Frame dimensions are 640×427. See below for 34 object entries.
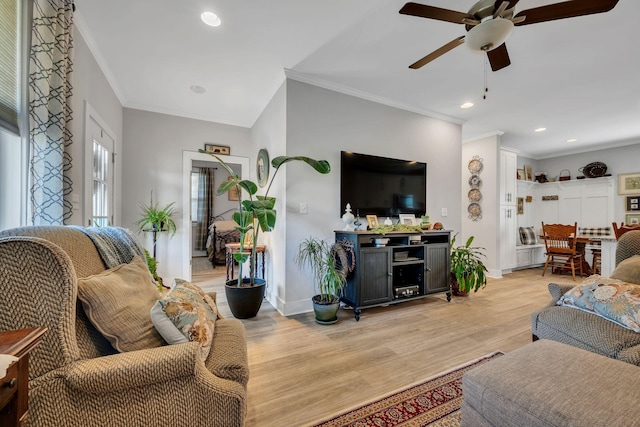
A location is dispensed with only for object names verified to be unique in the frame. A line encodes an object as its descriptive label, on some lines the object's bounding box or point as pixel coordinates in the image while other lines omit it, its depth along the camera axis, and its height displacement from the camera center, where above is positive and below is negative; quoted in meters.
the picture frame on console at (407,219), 3.68 -0.01
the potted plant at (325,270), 2.81 -0.57
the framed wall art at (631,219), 5.34 -0.01
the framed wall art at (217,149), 4.46 +1.13
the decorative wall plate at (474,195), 5.29 +0.46
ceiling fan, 1.59 +1.24
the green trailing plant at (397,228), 3.07 -0.12
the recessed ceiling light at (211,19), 2.18 +1.62
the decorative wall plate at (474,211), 5.27 +0.14
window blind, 1.49 +0.87
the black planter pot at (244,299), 2.91 -0.87
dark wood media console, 2.96 -0.60
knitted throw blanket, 1.41 -0.15
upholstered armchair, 0.90 -0.53
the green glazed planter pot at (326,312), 2.80 -0.97
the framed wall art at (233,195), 7.38 +0.61
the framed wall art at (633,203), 5.37 +0.30
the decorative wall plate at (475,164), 5.27 +1.05
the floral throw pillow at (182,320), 1.19 -0.47
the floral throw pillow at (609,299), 1.59 -0.51
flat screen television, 3.41 +0.44
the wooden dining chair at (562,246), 5.03 -0.53
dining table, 5.08 -0.63
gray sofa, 1.51 -0.68
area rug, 1.47 -1.09
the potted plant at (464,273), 3.75 -0.76
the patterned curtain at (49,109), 1.66 +0.68
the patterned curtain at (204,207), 7.15 +0.28
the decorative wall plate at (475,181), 5.28 +0.72
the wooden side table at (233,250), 3.48 -0.42
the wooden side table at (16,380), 0.69 -0.43
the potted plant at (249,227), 2.86 -0.09
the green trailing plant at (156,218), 3.82 -0.01
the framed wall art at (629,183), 5.41 +0.71
